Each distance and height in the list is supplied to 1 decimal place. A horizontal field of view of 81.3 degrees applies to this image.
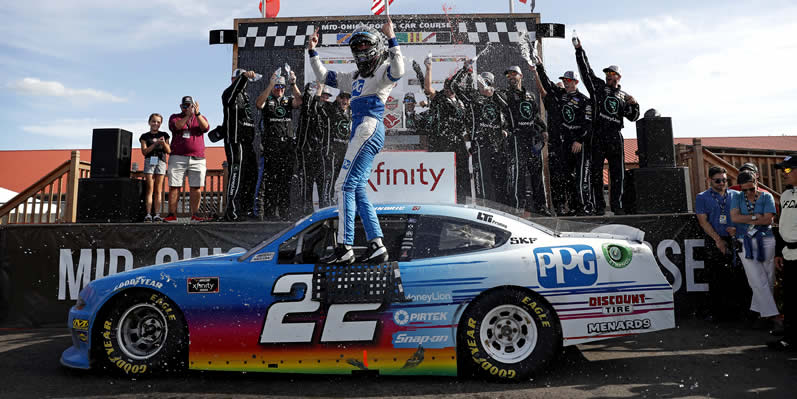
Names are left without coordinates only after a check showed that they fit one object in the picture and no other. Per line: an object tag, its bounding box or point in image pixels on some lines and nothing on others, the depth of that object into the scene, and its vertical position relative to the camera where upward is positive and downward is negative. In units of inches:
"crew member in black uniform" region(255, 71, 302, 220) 268.2 +55.6
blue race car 131.2 -16.0
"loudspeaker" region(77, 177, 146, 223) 242.1 +25.8
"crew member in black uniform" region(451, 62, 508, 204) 283.1 +64.0
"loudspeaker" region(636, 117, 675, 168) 240.5 +53.5
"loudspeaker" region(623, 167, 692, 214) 234.4 +29.0
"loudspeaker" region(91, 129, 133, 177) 247.8 +51.8
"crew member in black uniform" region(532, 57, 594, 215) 254.5 +60.6
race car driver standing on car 145.9 +45.3
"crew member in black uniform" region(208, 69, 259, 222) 258.4 +59.8
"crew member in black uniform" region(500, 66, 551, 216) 277.1 +67.6
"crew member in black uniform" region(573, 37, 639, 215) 250.5 +67.1
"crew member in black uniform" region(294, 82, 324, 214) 279.7 +61.2
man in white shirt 165.9 -0.5
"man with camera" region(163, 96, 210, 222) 266.8 +57.9
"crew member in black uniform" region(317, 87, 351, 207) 289.4 +73.2
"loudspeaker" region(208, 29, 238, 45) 349.1 +159.9
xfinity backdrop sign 219.1 +34.2
